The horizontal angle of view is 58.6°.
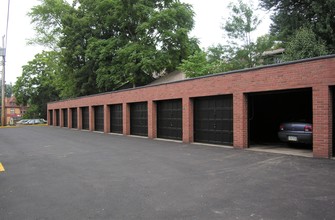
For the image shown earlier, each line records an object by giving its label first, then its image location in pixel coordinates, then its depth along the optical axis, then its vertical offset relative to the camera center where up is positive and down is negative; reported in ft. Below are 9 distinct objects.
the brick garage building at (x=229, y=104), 31.48 +1.04
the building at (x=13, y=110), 328.29 +2.42
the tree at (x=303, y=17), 66.13 +22.06
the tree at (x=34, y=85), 202.39 +17.96
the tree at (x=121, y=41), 97.14 +24.86
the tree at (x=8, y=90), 414.62 +30.94
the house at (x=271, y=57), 94.48 +17.33
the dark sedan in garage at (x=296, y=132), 35.42 -2.78
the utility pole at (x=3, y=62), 124.67 +21.44
